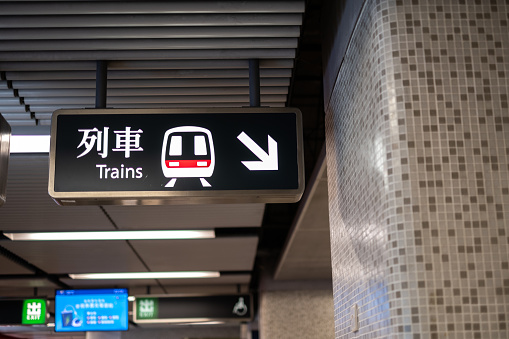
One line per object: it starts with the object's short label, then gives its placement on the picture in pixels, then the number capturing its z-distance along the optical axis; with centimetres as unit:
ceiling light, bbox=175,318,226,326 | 1166
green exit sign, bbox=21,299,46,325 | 1156
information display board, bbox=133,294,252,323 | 1162
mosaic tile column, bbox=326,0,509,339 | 252
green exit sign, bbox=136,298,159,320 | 1189
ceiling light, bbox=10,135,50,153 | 523
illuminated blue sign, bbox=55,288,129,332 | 1080
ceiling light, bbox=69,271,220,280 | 1158
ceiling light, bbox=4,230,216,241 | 855
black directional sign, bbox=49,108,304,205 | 347
